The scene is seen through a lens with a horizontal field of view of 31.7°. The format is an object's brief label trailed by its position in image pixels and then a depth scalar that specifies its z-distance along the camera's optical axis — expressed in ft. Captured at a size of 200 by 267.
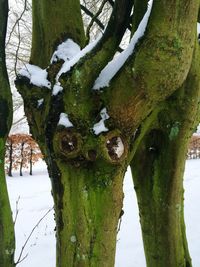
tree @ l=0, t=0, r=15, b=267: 8.89
